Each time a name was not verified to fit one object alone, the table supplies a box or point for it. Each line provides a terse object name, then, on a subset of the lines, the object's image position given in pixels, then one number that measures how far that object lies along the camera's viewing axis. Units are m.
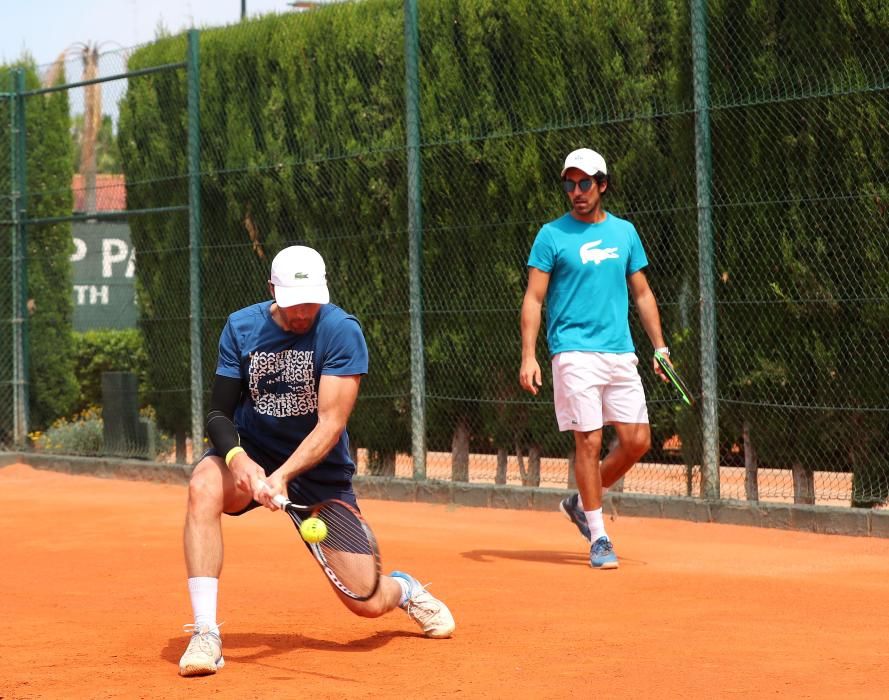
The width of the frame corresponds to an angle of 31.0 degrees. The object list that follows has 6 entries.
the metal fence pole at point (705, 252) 10.49
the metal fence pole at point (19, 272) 15.73
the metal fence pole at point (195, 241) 13.99
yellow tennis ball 5.69
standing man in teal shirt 8.65
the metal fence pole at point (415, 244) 12.39
